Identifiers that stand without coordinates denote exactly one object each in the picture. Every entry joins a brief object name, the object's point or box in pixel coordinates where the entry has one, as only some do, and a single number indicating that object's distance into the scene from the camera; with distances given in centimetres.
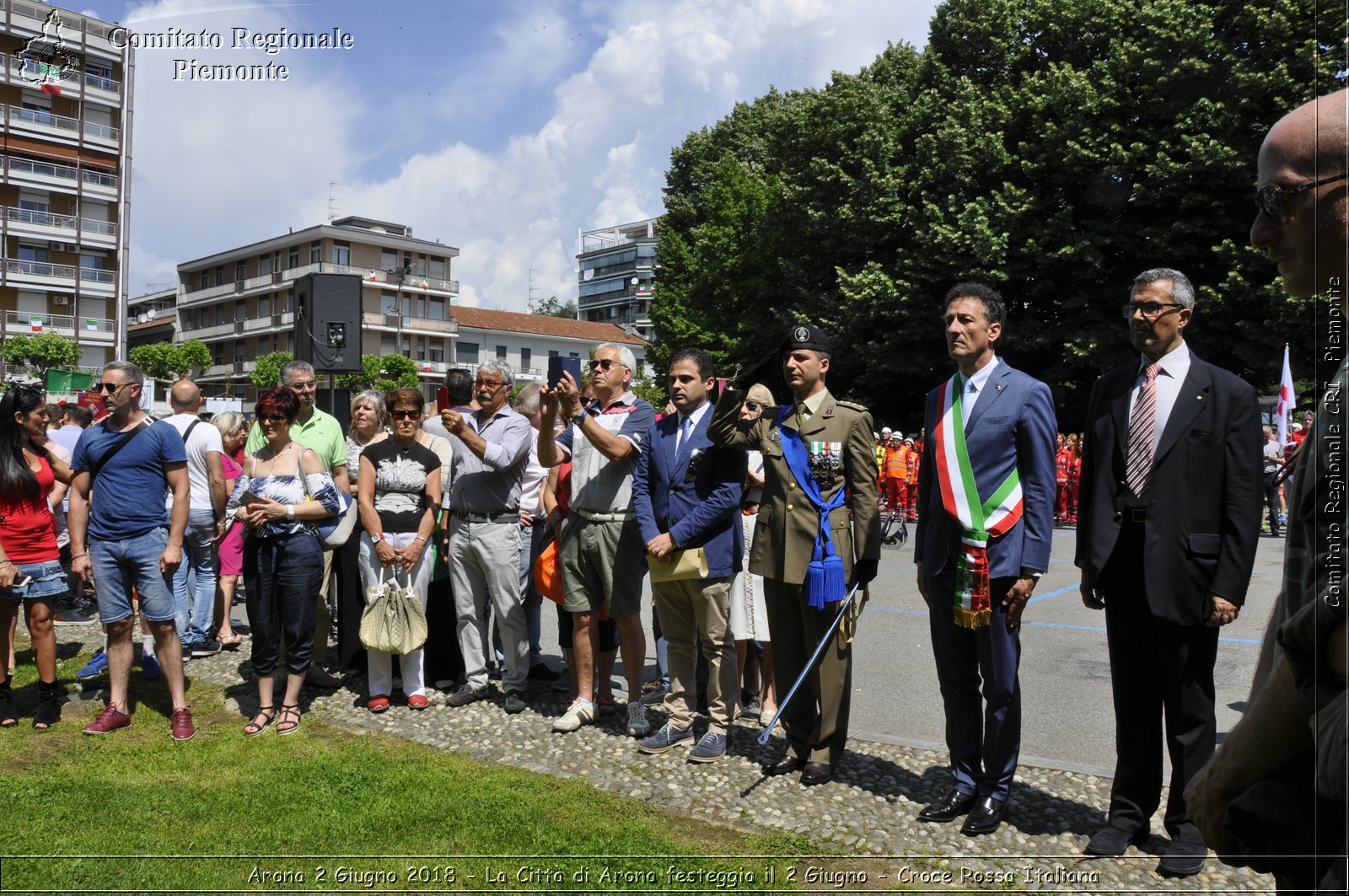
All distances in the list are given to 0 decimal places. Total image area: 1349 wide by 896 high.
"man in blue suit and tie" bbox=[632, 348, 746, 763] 535
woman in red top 606
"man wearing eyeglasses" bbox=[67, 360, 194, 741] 581
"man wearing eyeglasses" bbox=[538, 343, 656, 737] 584
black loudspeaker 1166
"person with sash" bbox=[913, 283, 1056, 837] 418
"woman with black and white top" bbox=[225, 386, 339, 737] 600
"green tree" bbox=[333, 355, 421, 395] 6000
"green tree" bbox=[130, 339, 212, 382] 5719
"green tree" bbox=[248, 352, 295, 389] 6019
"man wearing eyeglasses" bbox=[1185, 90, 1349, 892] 135
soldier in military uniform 488
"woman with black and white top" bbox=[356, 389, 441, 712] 634
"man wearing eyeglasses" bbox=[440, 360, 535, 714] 639
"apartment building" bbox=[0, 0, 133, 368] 4944
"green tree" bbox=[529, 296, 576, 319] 12162
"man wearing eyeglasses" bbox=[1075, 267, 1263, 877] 380
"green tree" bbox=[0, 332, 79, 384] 4188
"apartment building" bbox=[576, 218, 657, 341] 9706
